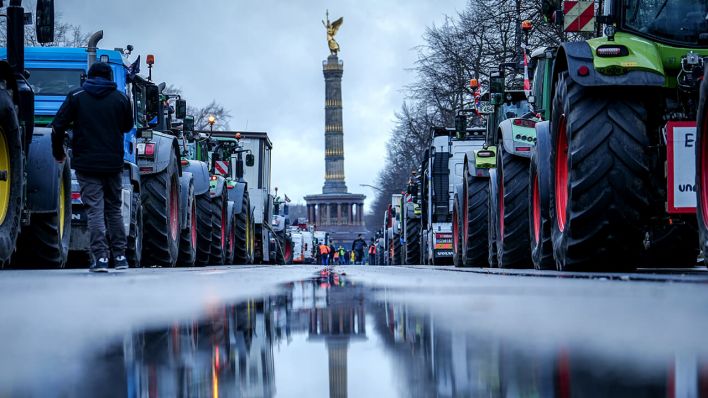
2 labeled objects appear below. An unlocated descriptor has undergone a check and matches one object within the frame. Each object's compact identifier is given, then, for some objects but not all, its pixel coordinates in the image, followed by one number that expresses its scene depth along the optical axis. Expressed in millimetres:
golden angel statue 140875
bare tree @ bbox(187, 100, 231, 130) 71875
